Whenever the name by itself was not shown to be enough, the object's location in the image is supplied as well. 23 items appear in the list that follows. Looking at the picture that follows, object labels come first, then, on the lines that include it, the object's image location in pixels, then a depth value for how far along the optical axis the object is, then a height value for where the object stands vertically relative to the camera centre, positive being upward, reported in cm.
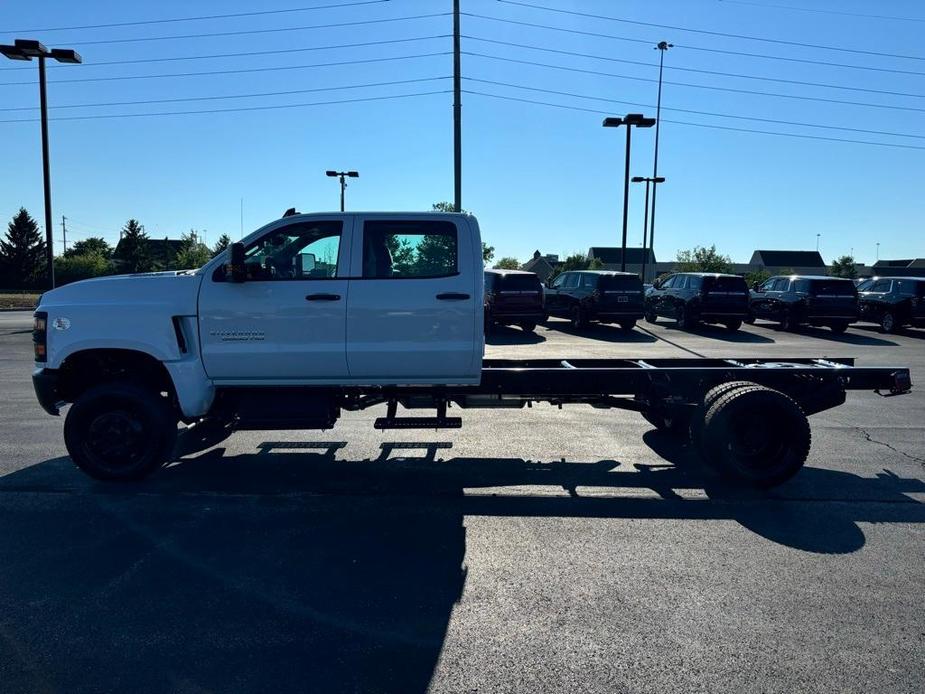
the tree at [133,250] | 6744 +321
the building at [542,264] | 9085 +384
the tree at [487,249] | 3544 +357
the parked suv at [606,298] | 2047 -22
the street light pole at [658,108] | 3319 +928
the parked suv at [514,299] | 1945 -30
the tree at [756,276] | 5331 +148
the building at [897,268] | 6959 +375
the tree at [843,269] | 7733 +318
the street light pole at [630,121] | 2534 +657
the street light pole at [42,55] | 1986 +683
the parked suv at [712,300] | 2073 -20
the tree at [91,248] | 7082 +369
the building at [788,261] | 9094 +502
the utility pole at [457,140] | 1906 +428
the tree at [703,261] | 5384 +273
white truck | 568 -53
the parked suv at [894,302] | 2081 -17
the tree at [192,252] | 5600 +292
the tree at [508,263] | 6770 +274
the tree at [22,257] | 6053 +202
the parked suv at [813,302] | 2073 -22
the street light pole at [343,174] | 3462 +586
